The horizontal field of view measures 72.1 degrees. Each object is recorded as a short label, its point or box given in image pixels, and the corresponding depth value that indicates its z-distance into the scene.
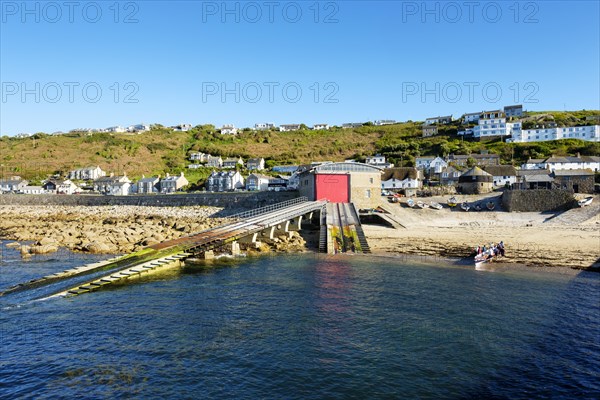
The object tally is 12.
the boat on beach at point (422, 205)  52.22
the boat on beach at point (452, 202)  52.97
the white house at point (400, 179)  73.62
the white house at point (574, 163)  76.25
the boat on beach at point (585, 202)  45.66
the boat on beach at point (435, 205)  52.22
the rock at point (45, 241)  35.33
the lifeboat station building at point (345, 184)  51.62
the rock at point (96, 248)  34.47
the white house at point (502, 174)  70.69
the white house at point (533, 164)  80.56
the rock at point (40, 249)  33.81
